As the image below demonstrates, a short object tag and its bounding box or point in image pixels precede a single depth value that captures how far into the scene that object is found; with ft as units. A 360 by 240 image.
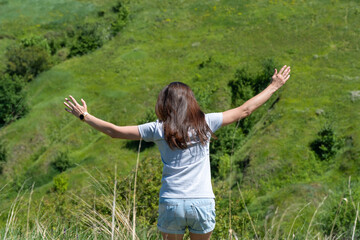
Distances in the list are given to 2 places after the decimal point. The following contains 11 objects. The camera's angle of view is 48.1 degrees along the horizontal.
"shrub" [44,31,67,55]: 241.96
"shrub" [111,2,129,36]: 236.43
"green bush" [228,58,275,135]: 161.58
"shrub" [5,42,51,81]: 212.64
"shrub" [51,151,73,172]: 151.49
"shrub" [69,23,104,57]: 226.99
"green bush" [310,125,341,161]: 121.70
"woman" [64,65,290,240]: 12.79
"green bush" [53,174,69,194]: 134.43
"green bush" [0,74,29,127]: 187.85
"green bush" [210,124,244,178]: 138.00
